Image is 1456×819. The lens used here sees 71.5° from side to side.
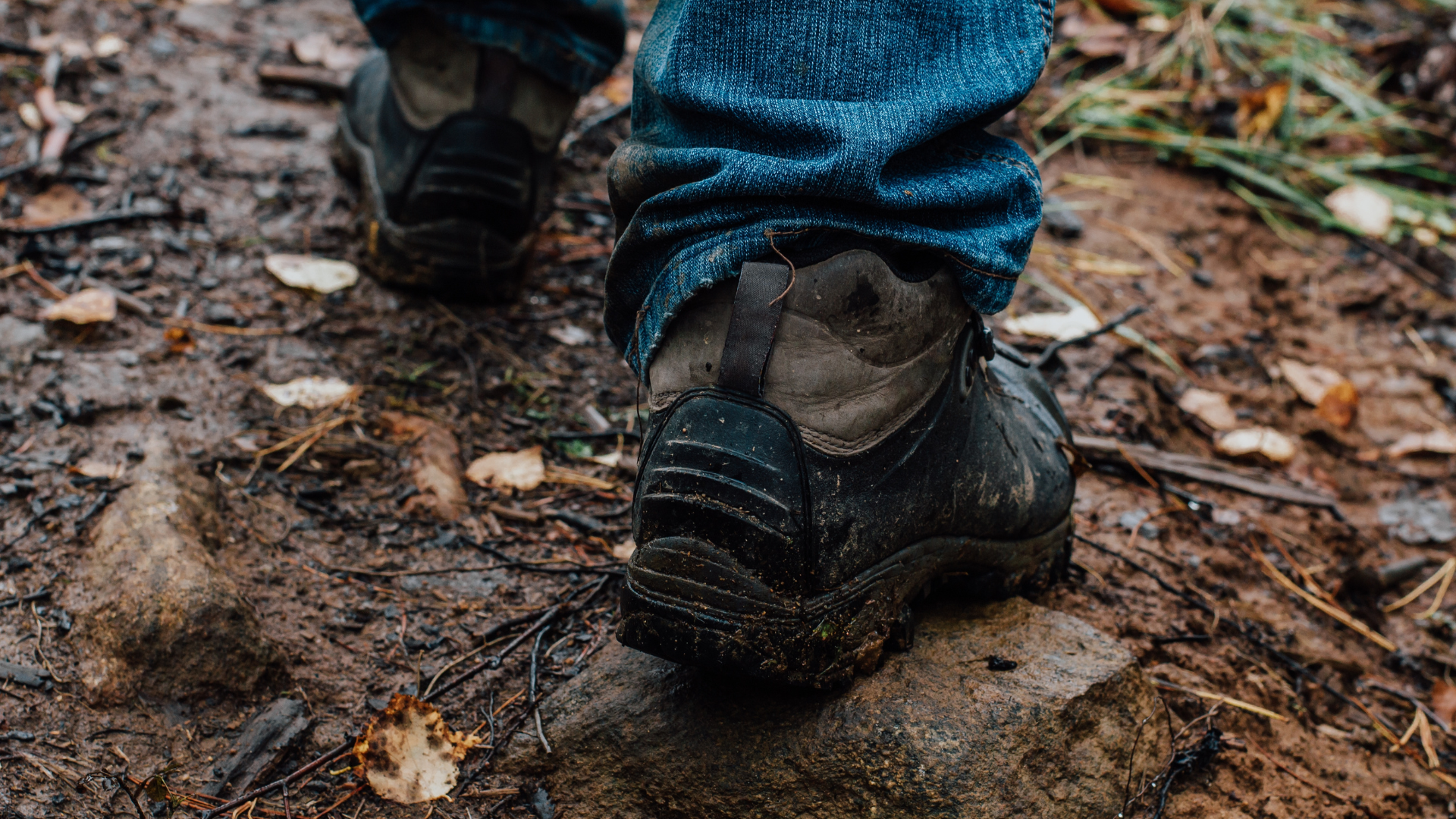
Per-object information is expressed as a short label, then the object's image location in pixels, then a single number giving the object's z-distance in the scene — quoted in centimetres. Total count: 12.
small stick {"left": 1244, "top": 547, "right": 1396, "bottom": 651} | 173
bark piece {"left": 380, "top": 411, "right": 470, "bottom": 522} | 158
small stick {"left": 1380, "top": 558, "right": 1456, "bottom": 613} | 188
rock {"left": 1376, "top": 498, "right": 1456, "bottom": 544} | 208
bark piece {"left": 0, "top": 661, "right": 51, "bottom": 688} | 115
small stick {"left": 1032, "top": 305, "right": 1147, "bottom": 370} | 207
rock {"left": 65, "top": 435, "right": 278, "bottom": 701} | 119
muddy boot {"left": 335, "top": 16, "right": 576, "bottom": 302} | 194
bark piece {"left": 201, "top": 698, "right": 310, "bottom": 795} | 112
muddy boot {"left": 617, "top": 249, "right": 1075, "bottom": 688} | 103
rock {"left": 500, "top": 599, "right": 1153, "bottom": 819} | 110
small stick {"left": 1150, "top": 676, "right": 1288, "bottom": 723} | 137
